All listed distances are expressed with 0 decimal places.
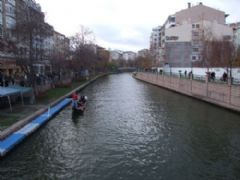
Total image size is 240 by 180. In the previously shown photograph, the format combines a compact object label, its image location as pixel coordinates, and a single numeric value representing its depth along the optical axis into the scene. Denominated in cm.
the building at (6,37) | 3007
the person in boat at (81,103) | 2255
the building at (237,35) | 7322
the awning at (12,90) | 1948
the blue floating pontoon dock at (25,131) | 1248
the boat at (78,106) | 2217
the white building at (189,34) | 7938
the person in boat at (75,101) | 2211
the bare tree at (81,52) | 5822
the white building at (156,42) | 9901
